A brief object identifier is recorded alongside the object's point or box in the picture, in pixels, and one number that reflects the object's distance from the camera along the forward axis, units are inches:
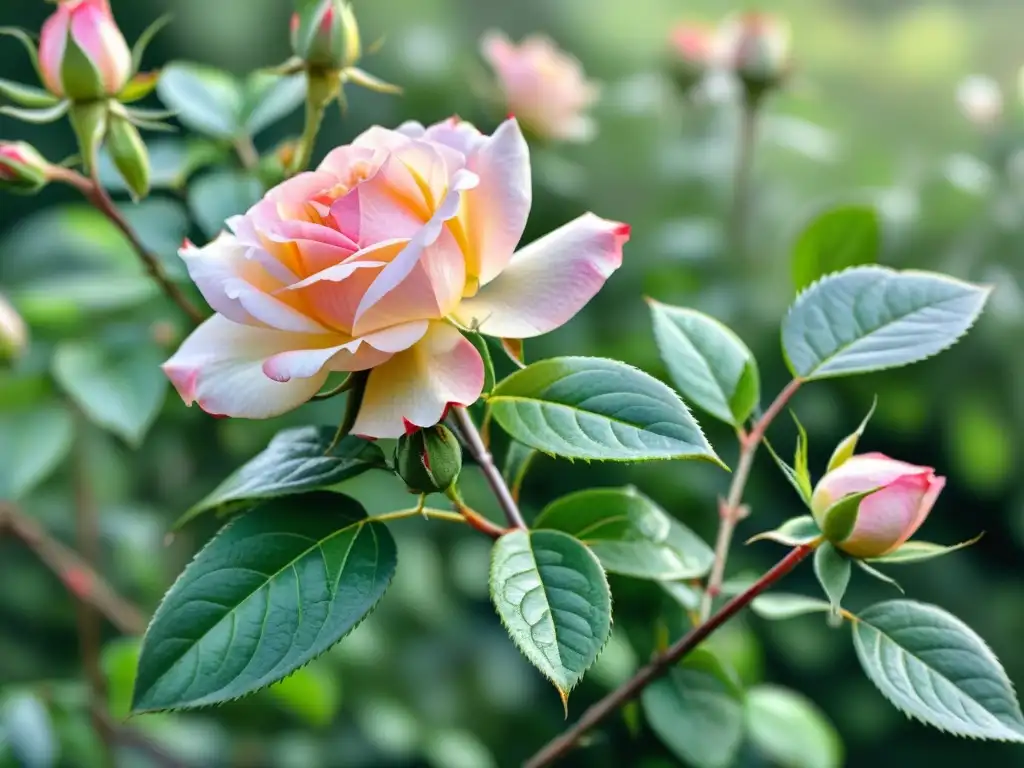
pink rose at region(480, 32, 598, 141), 32.0
